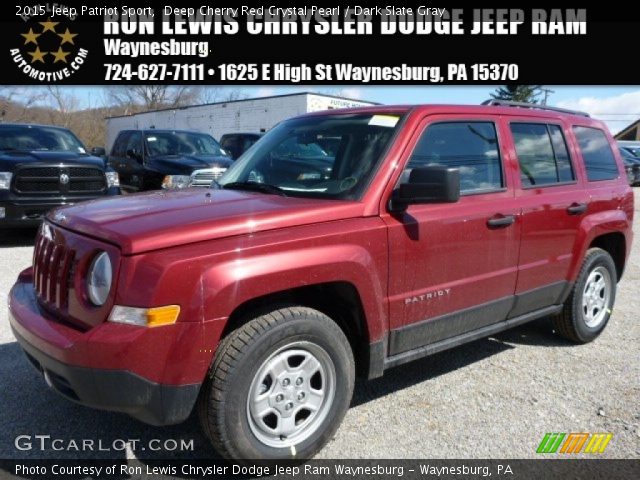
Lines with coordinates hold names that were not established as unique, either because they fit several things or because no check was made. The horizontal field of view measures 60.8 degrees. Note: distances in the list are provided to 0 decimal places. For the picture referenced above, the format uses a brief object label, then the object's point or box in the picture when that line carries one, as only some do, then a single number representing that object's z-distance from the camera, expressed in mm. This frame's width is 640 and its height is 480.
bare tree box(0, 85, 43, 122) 40841
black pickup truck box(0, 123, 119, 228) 7801
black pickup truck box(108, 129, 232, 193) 9406
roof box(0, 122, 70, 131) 9049
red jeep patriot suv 2369
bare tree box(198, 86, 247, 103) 57731
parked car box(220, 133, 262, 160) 14828
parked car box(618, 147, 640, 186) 24791
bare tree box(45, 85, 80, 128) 45875
